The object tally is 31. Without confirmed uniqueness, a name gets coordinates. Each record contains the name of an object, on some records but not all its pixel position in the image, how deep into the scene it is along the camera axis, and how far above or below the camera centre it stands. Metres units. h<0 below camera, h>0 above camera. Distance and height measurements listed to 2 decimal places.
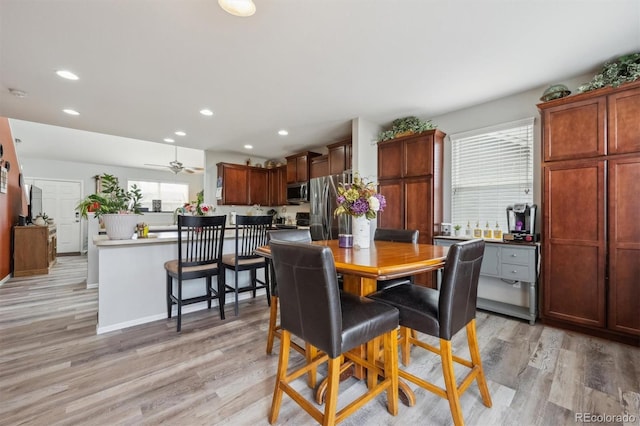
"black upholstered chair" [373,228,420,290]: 2.26 -0.23
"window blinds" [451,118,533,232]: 3.08 +0.51
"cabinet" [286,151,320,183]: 5.32 +0.95
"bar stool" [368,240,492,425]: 1.34 -0.53
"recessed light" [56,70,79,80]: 2.55 +1.32
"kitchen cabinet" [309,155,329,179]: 4.97 +0.88
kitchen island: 2.61 -0.69
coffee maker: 2.82 -0.11
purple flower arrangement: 2.04 +0.10
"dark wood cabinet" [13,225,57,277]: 4.75 -0.68
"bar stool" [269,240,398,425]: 1.20 -0.52
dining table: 1.29 -0.26
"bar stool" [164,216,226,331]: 2.53 -0.48
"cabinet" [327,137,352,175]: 4.48 +0.96
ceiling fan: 5.69 +1.09
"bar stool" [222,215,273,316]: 2.96 -0.45
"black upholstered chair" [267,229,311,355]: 2.16 -0.52
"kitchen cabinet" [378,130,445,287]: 3.48 +0.41
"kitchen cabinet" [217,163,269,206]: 5.66 +0.62
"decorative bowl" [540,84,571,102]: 2.62 +1.19
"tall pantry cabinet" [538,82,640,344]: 2.28 +0.02
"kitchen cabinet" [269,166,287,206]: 6.07 +0.62
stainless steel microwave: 5.21 +0.41
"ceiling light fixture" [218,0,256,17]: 1.63 +1.26
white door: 7.03 +0.12
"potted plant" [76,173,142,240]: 2.64 +0.03
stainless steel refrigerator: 4.21 +0.12
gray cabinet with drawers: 2.74 -0.67
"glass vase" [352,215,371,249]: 2.11 -0.14
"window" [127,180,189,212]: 8.34 +0.62
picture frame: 4.28 +0.54
